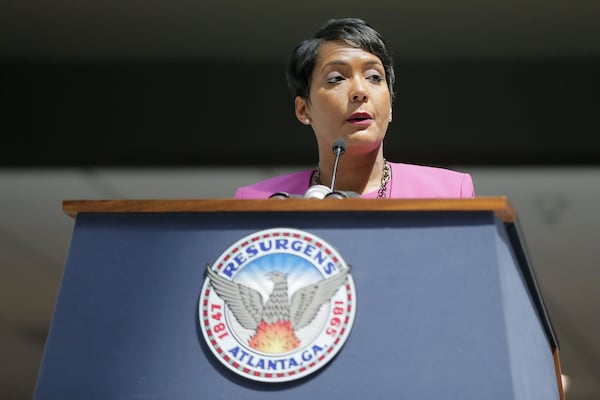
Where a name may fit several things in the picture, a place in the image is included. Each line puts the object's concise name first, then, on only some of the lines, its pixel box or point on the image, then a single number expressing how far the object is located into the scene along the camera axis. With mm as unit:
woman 6636
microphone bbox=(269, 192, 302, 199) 5992
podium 5699
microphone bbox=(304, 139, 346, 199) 6047
